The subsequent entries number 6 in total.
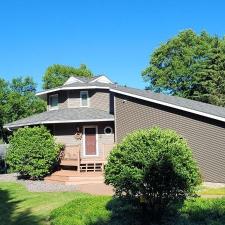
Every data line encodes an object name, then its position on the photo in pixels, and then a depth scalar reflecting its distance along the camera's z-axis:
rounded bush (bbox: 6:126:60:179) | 15.74
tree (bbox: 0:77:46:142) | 38.63
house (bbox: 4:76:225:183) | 13.53
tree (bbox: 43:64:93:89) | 50.92
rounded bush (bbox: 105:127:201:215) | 7.05
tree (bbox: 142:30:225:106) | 34.46
